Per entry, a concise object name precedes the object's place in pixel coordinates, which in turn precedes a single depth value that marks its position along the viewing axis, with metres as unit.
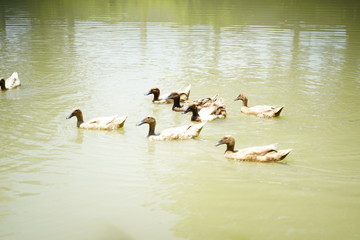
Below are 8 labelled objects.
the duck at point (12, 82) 14.05
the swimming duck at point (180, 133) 9.79
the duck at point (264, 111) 11.19
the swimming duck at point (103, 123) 10.35
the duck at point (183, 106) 12.03
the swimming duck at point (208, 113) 11.12
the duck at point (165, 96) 12.78
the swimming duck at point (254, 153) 8.36
